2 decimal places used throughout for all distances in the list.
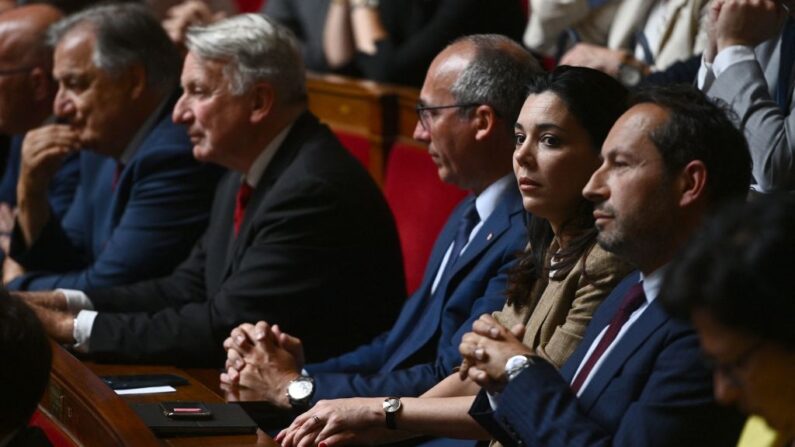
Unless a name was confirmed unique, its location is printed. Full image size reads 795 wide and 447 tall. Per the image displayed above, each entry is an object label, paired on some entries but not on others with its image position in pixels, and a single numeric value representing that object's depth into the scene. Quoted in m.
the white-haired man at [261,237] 5.89
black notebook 4.59
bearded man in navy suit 3.82
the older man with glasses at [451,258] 5.23
